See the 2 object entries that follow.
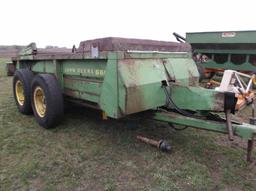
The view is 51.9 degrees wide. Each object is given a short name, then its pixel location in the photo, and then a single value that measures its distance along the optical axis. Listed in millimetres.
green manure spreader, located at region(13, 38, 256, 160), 2781
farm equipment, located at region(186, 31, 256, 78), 7562
